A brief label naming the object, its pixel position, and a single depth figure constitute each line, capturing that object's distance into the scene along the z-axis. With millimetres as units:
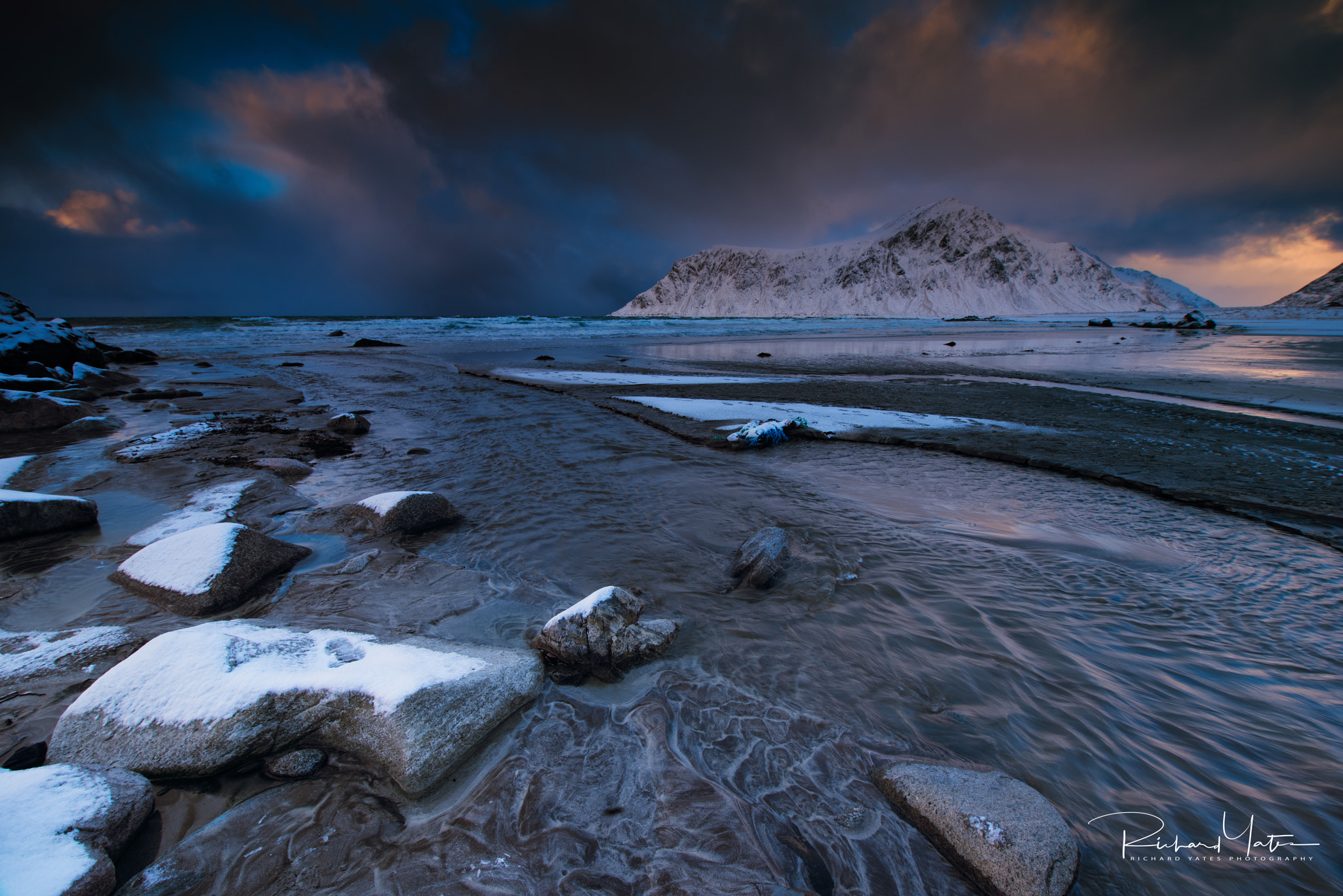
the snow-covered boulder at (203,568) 2943
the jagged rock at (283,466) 5336
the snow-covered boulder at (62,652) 2320
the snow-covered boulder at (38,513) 3646
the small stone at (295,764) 1874
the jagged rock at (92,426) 7206
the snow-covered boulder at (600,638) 2506
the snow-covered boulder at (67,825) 1299
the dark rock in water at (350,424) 7148
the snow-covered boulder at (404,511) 3977
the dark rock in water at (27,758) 1818
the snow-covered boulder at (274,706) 1851
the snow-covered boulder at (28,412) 7355
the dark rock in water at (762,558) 3285
